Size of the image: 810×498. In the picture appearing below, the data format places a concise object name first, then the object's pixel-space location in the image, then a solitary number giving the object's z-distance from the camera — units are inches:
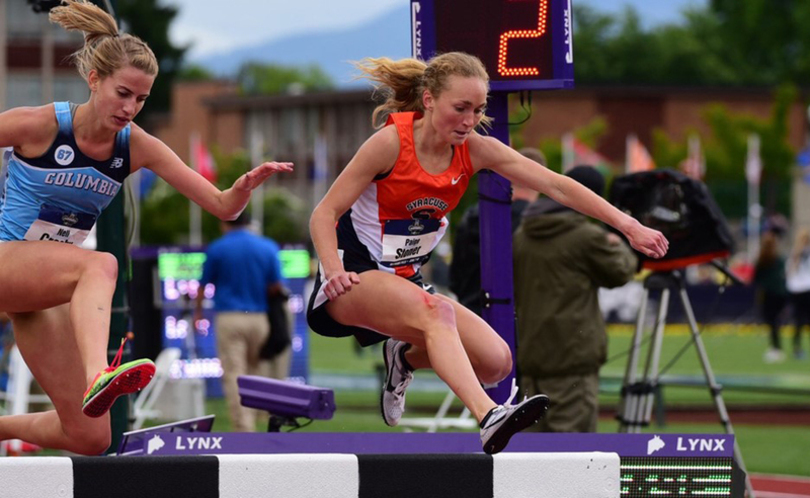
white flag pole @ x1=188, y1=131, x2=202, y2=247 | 2363.4
